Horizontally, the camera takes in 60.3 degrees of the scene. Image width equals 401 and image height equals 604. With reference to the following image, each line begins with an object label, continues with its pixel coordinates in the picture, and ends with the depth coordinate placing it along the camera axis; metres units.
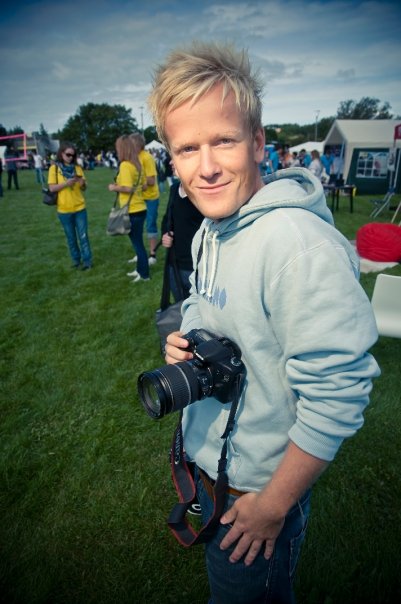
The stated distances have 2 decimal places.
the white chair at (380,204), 12.55
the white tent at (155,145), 44.97
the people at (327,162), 18.62
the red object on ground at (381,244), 7.13
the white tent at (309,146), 34.82
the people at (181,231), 3.96
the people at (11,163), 20.12
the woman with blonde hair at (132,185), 5.83
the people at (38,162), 22.73
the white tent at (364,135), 19.08
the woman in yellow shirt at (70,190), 6.41
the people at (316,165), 14.55
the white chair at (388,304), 3.54
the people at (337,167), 20.21
